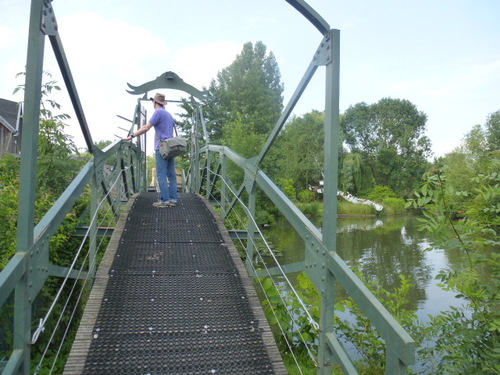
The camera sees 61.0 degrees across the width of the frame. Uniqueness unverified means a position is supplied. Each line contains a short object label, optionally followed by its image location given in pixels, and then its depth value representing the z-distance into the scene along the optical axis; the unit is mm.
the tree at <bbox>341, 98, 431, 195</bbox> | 48438
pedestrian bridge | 1924
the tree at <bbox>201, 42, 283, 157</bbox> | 36625
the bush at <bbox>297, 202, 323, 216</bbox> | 31406
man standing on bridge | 5420
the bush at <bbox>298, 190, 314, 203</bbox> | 35906
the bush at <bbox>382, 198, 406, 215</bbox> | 38250
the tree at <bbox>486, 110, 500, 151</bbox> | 36656
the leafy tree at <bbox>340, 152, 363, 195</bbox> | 43656
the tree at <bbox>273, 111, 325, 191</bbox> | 39312
